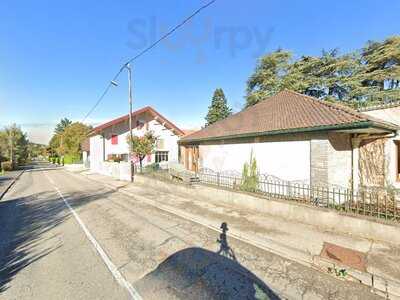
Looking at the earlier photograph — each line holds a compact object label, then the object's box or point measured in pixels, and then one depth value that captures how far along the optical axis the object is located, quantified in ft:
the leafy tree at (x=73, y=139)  178.52
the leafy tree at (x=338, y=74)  81.61
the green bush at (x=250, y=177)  30.66
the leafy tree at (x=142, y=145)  65.00
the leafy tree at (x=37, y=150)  469.16
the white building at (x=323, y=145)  27.40
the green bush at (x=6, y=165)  123.91
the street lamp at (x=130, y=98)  56.97
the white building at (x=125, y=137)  86.17
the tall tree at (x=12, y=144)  141.94
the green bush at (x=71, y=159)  160.42
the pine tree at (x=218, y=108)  162.50
